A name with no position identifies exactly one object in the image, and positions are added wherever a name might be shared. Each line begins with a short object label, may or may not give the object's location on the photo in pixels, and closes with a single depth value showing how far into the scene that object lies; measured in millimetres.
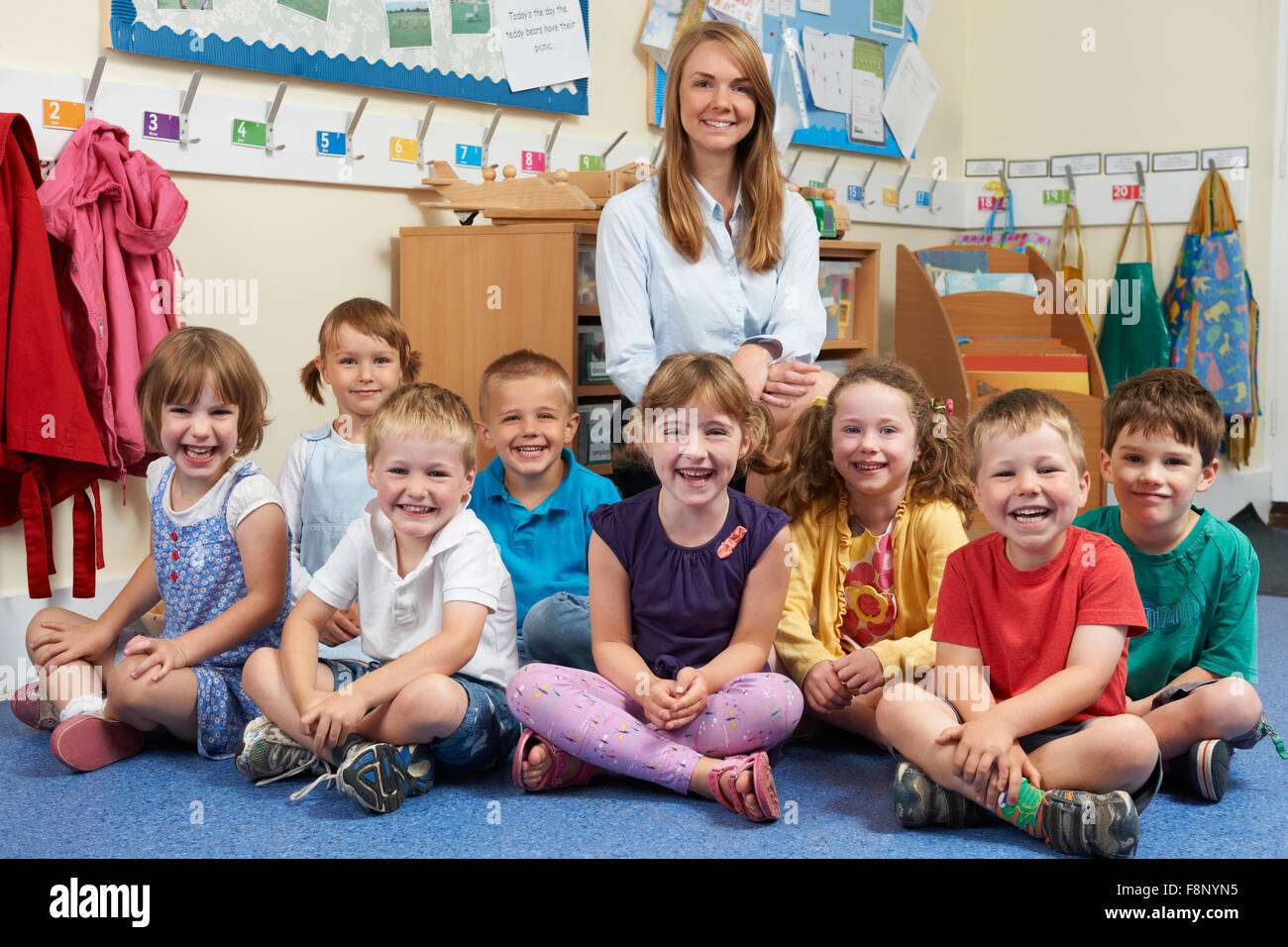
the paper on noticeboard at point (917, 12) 3859
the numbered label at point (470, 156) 2666
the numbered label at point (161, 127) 2152
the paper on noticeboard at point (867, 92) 3705
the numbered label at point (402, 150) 2547
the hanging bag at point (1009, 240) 3961
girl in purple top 1542
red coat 1867
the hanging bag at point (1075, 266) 3799
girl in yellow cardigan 1779
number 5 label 2430
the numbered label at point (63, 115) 2008
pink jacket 1964
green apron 3598
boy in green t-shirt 1614
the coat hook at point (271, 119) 2328
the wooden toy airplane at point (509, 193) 2398
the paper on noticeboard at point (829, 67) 3545
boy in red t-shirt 1375
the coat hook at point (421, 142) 2576
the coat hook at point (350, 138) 2463
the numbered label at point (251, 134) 2289
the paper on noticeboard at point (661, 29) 3018
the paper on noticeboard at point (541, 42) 2709
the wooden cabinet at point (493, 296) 2340
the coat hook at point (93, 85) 2039
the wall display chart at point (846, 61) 3479
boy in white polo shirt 1532
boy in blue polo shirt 1914
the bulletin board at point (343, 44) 2164
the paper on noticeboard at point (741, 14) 3201
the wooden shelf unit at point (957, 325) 3369
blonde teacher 2164
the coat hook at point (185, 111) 2188
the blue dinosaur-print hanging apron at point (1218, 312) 3502
